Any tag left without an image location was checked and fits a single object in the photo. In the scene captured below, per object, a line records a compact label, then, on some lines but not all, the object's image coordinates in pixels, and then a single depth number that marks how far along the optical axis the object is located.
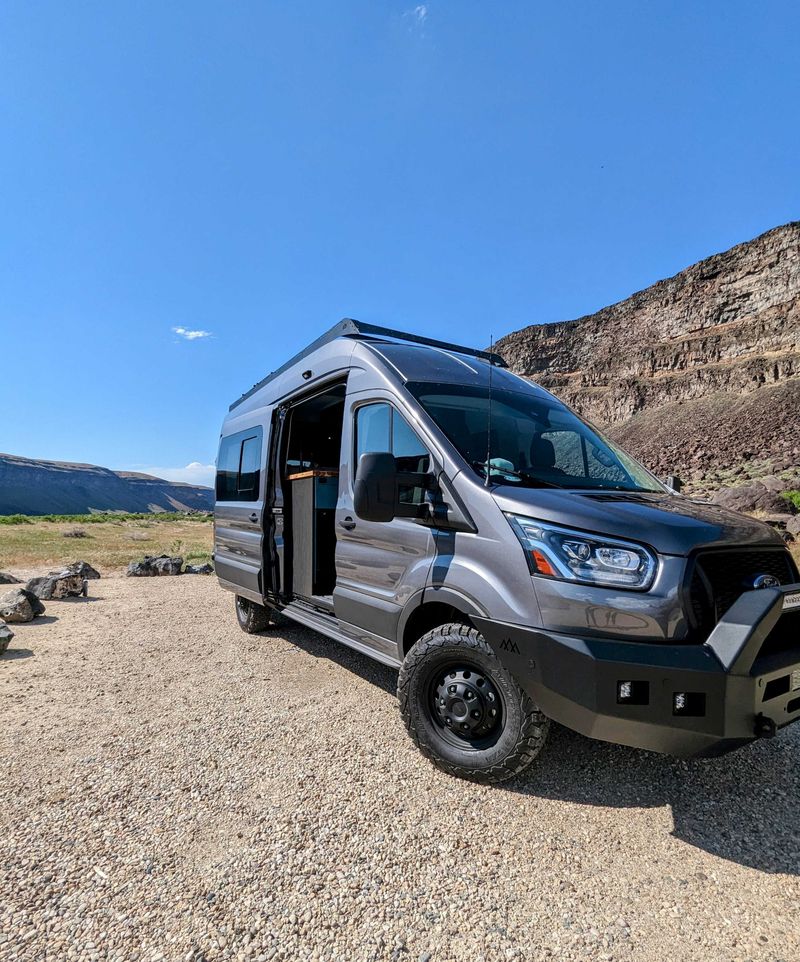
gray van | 2.24
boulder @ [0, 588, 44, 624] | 6.66
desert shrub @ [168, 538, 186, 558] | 18.44
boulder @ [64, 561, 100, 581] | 10.29
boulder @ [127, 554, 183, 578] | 11.73
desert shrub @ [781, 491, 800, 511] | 17.44
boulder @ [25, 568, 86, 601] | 8.24
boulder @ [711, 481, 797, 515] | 16.86
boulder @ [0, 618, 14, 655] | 5.26
